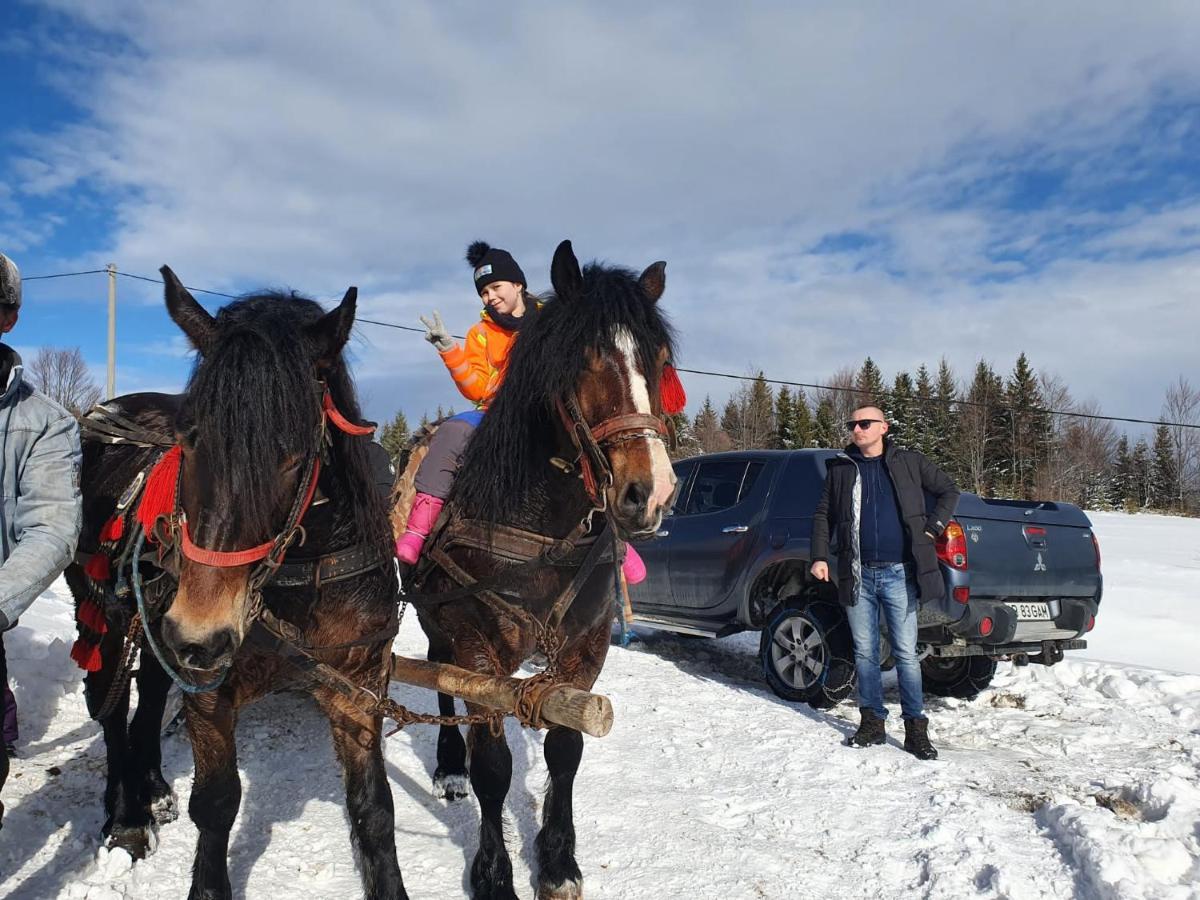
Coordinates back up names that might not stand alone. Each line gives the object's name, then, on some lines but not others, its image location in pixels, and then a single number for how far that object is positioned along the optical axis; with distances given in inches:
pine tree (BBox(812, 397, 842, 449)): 1898.4
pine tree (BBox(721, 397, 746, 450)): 2156.7
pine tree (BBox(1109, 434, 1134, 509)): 1860.2
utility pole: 848.3
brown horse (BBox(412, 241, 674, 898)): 114.7
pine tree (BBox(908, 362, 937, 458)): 1830.7
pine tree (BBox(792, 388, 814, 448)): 1895.9
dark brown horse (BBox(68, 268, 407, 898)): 85.0
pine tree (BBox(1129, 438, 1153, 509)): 1876.2
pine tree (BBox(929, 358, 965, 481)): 1825.4
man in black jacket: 212.1
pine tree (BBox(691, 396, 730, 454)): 2159.2
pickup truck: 227.5
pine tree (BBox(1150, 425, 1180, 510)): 1834.4
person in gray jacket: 95.3
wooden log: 89.0
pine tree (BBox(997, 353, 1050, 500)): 1753.2
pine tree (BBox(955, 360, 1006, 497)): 1763.0
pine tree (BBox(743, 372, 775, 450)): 2134.5
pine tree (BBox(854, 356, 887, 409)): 2178.6
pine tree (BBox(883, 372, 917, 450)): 1795.0
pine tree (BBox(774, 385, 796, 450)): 1946.0
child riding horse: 140.7
